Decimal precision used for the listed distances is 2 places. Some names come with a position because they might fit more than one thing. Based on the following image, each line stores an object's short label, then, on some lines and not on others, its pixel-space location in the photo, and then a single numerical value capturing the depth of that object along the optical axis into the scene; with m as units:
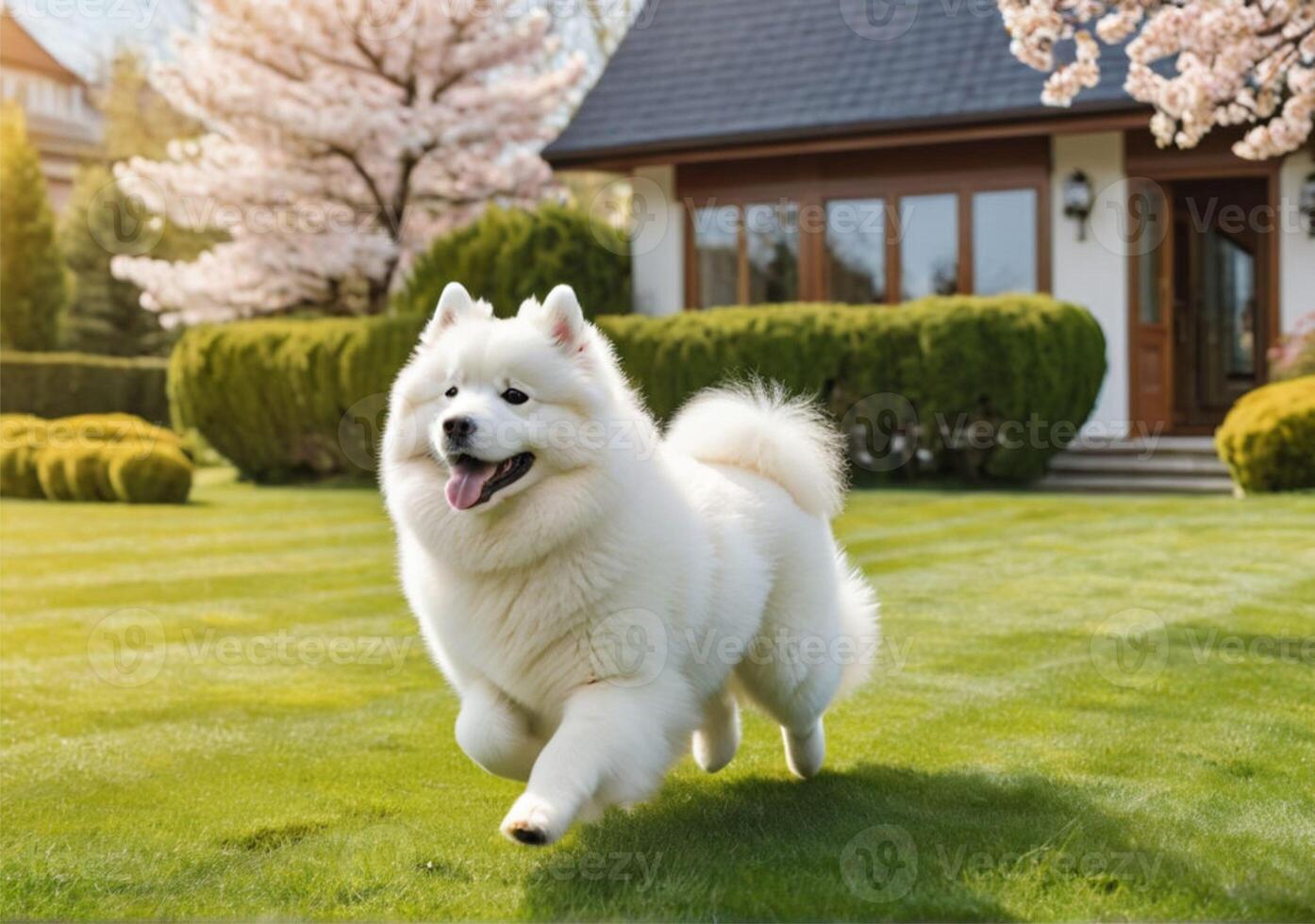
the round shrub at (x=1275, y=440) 11.48
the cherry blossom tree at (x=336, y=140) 20.66
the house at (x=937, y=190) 15.06
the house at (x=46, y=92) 52.56
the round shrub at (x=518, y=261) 15.45
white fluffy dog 3.54
